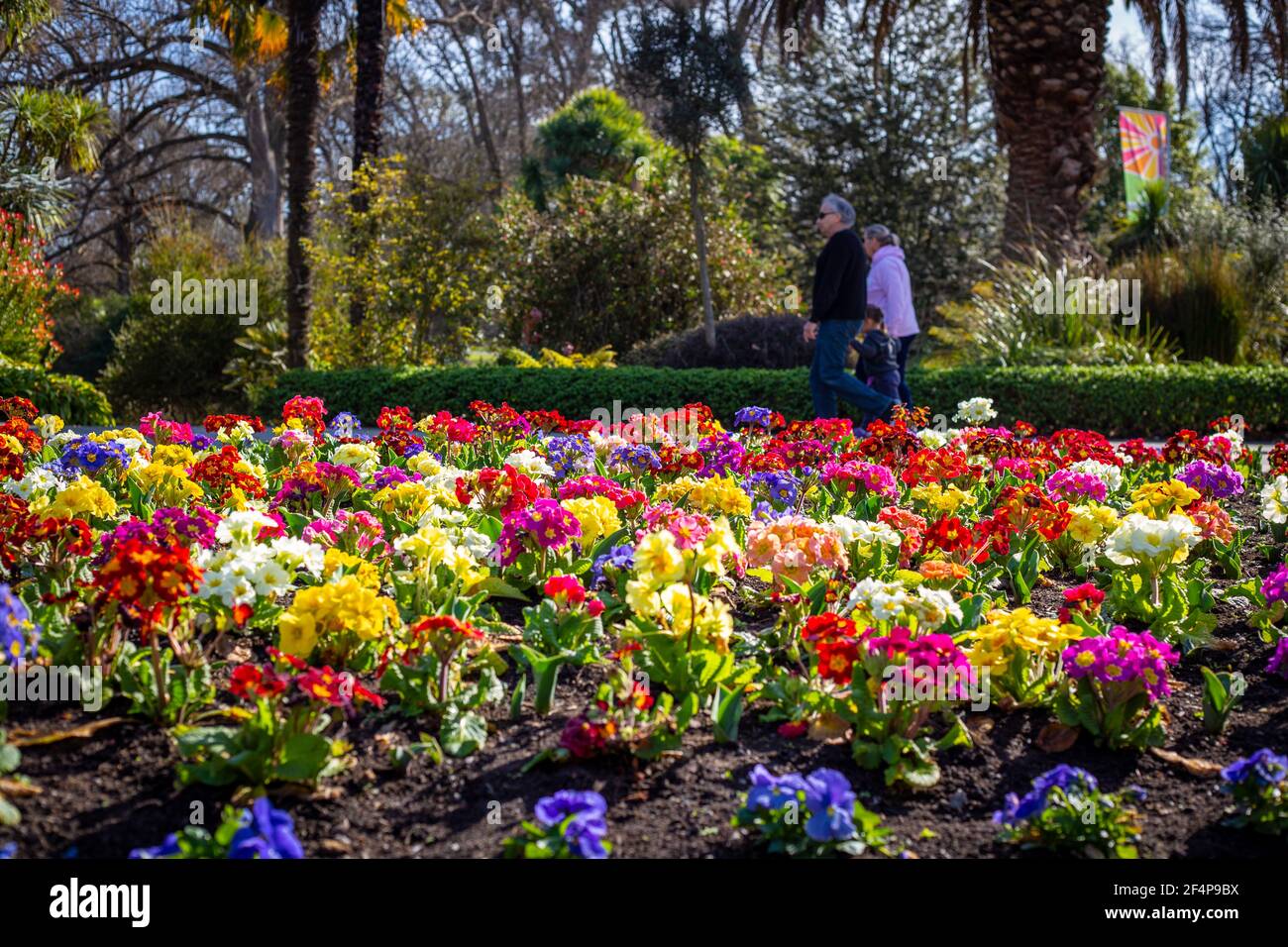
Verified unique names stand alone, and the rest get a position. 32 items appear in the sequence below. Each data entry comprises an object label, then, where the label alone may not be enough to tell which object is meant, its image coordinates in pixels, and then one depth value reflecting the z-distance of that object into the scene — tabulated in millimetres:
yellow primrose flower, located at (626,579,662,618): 3066
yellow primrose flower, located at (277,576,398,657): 2850
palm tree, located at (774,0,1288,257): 13195
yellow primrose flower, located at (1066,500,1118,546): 4152
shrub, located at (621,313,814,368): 14062
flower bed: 2408
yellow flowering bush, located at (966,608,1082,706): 2977
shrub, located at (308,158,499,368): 13680
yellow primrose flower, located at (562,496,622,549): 4027
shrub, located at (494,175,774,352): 16219
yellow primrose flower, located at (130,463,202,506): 4555
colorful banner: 21823
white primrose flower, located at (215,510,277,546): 3195
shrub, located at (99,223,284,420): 14859
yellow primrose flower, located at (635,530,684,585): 3035
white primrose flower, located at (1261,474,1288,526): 4738
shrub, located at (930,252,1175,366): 11844
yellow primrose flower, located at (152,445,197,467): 5078
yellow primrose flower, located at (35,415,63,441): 6719
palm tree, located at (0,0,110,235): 15750
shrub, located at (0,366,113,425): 10703
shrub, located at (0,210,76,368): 12438
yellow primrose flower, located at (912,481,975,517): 4672
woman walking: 9000
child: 8227
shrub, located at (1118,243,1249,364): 12633
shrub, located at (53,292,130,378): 19750
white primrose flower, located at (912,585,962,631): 3104
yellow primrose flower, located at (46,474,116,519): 3758
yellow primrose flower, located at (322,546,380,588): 3123
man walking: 7910
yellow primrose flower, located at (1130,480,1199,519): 4426
